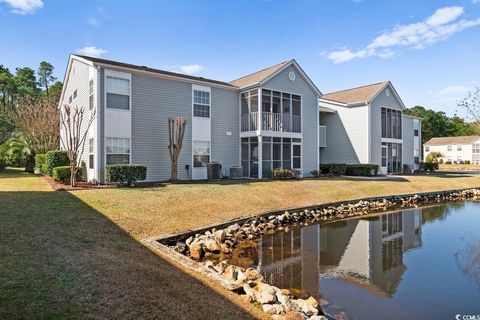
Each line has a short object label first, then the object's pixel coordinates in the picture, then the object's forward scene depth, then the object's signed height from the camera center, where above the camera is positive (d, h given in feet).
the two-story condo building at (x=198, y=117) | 53.47 +8.98
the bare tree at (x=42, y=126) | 88.84 +10.12
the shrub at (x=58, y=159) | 62.44 +0.53
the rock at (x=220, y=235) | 31.60 -7.50
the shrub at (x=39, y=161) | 78.51 +0.20
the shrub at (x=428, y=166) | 116.06 -2.13
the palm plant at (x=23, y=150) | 83.77 +3.19
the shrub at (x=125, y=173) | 48.98 -1.88
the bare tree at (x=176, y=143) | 57.36 +3.54
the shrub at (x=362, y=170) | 85.10 -2.53
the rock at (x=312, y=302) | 17.89 -8.08
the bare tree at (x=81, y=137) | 48.62 +3.91
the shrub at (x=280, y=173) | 66.59 -2.61
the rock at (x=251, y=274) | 21.43 -7.80
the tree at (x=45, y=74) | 193.98 +54.07
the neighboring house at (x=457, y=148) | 207.31 +8.54
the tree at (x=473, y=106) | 97.87 +17.21
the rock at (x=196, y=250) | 27.55 -7.88
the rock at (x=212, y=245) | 29.25 -7.86
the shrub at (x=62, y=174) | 52.16 -2.03
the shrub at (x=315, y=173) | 77.93 -3.01
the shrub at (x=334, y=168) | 85.87 -2.01
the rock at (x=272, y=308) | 16.20 -7.62
